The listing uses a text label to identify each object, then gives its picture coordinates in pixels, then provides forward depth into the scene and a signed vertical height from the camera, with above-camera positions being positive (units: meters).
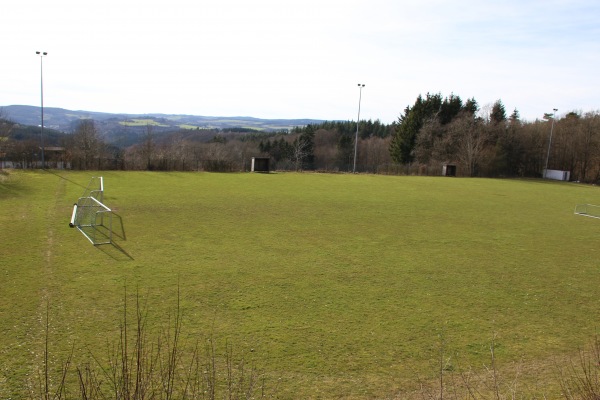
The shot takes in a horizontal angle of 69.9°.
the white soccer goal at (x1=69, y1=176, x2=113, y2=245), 13.09 -2.99
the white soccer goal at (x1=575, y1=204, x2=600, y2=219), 23.32 -2.19
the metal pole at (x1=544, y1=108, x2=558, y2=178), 46.55 +1.33
